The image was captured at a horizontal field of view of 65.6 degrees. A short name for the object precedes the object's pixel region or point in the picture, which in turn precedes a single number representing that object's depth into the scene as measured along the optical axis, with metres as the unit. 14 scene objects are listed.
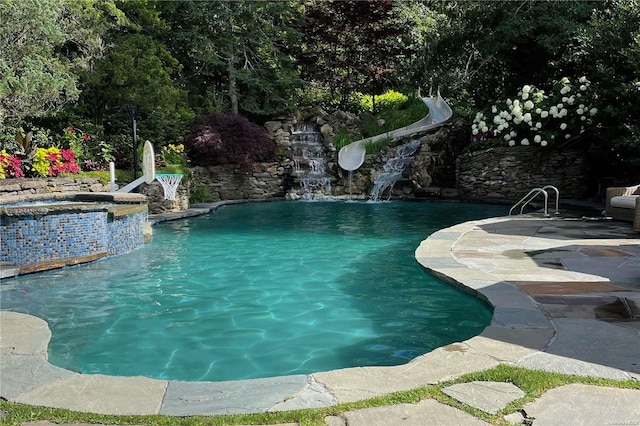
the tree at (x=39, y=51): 9.59
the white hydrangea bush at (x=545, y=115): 12.32
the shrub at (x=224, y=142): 14.44
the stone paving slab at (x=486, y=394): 2.20
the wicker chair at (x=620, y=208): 7.65
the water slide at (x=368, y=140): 15.99
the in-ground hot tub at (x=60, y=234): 6.03
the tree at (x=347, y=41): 18.27
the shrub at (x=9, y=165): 9.85
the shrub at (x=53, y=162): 10.32
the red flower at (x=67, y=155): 10.83
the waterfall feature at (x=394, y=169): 15.23
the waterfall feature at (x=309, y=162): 15.68
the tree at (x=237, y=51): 16.70
